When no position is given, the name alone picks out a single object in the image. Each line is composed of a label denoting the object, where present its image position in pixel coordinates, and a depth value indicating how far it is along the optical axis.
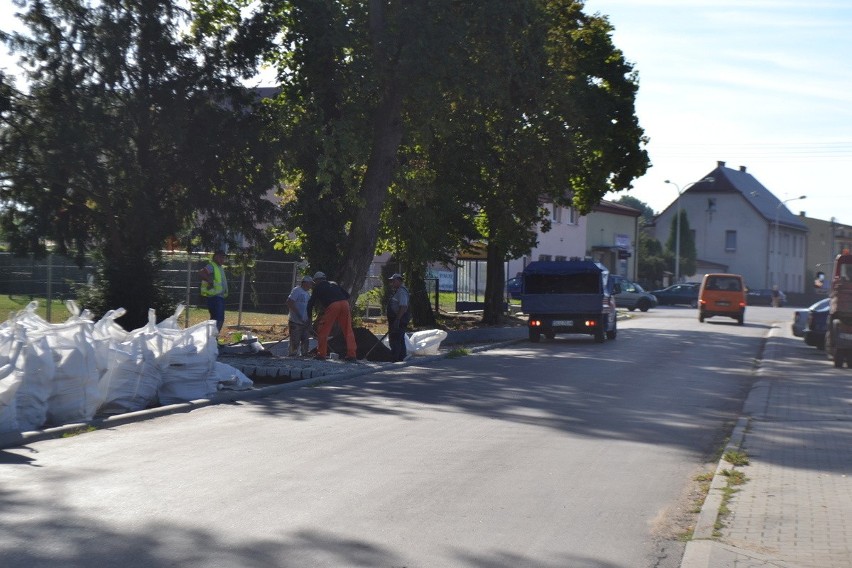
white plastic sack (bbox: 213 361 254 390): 14.80
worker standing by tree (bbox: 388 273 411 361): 21.38
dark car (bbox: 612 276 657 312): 58.06
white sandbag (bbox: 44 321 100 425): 11.25
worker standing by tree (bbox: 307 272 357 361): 19.64
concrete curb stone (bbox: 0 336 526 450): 10.23
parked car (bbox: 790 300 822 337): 31.80
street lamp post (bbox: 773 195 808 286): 96.31
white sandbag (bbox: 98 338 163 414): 12.40
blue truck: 28.94
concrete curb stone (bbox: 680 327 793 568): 6.14
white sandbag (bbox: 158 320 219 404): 13.48
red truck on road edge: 21.70
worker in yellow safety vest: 20.05
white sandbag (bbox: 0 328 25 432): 10.15
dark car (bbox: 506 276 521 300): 58.06
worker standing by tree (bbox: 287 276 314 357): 20.53
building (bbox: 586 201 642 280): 78.50
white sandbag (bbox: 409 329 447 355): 22.89
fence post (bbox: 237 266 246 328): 27.88
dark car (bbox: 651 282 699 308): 69.00
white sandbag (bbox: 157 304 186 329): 14.18
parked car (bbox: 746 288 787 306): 80.00
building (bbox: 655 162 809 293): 94.50
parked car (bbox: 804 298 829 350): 27.34
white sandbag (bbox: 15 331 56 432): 10.69
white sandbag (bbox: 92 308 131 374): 12.01
